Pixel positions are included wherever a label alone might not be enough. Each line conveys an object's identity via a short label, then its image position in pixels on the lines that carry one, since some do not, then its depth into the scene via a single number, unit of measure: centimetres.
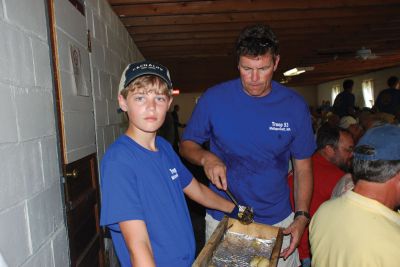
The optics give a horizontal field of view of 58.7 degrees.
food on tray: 162
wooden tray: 153
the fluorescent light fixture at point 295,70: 973
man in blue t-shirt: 202
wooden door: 188
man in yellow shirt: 145
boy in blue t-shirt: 129
